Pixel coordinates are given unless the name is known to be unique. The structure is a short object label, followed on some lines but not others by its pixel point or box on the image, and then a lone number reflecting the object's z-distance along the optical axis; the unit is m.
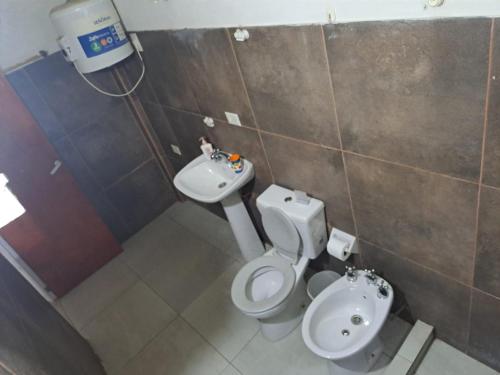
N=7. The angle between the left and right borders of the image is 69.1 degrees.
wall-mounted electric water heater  2.11
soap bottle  2.36
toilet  1.90
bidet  1.70
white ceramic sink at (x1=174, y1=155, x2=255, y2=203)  2.14
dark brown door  2.28
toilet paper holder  1.86
